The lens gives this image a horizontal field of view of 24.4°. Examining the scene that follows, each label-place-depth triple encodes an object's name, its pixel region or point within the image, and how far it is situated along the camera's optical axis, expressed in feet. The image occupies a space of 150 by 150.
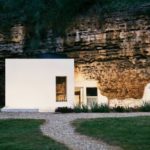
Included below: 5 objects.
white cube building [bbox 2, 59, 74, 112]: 54.41
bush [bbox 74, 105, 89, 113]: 51.45
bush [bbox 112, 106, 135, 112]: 51.32
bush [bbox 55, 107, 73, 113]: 51.20
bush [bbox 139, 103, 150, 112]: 51.23
